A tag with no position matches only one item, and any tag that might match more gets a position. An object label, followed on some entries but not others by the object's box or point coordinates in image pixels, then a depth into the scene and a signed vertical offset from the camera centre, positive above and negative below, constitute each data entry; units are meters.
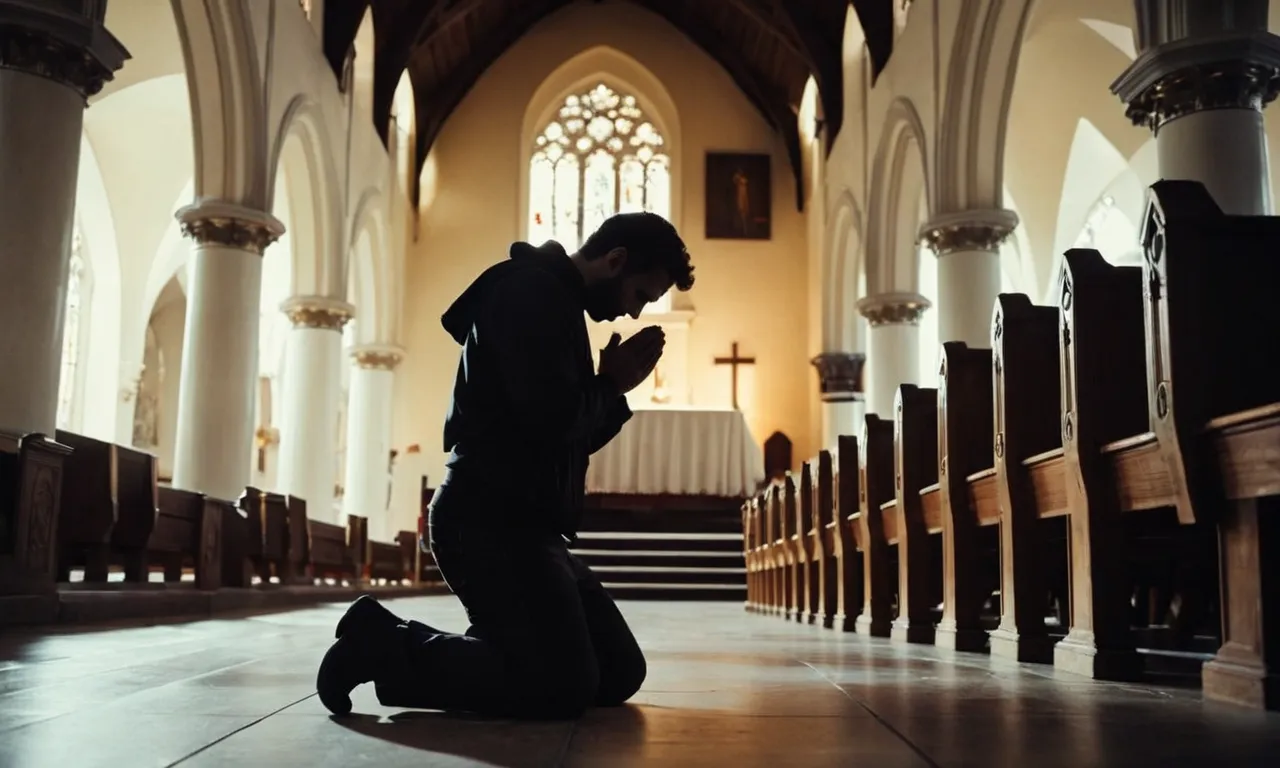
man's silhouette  2.48 +0.14
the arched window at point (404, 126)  20.19 +7.23
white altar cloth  17.72 +1.54
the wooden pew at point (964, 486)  4.85 +0.33
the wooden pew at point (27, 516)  5.72 +0.20
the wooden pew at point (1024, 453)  4.20 +0.41
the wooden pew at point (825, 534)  7.54 +0.21
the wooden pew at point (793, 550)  8.59 +0.13
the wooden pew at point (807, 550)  8.06 +0.12
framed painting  21.88 +6.47
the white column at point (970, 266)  11.87 +2.91
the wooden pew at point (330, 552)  11.61 +0.10
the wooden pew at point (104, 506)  6.55 +0.29
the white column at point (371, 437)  19.11 +1.96
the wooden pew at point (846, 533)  6.90 +0.20
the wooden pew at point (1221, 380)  2.81 +0.48
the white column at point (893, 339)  15.75 +2.94
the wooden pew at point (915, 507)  5.57 +0.28
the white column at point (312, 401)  15.31 +2.01
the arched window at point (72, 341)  18.27 +3.25
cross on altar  21.09 +3.48
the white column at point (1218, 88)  7.14 +2.83
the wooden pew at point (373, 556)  13.48 +0.08
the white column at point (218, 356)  11.45 +1.90
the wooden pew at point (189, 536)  7.67 +0.16
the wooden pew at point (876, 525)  6.22 +0.22
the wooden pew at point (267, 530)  9.21 +0.24
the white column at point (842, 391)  19.36 +2.79
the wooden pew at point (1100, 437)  3.57 +0.40
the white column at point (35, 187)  6.97 +2.11
